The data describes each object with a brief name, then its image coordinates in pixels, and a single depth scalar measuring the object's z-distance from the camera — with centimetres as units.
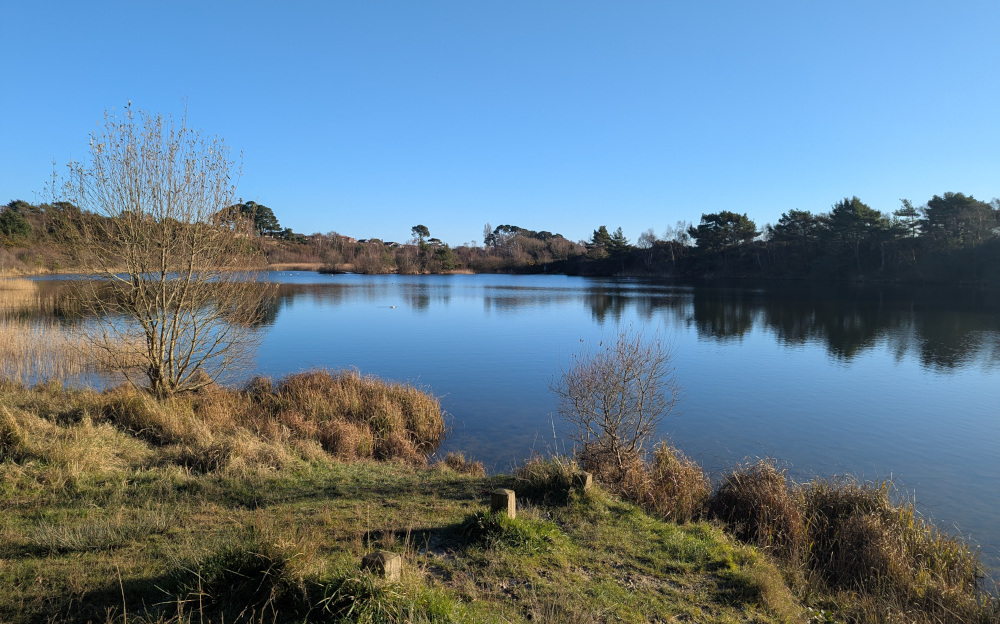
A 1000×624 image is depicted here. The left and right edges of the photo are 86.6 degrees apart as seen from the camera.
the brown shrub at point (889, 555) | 574
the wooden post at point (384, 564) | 374
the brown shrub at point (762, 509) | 696
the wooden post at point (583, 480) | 688
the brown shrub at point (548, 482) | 687
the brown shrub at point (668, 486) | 755
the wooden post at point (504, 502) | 546
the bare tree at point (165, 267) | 1029
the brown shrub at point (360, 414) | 1066
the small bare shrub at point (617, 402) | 922
